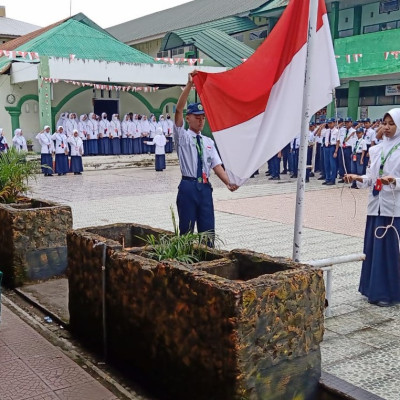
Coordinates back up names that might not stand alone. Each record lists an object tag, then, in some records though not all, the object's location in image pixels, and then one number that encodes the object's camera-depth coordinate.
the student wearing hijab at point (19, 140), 17.73
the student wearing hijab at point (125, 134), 21.25
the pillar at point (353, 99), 22.05
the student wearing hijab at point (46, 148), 16.64
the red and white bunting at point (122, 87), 19.33
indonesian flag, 3.71
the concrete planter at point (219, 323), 2.48
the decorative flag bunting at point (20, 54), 16.84
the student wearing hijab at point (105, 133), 20.73
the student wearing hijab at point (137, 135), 21.61
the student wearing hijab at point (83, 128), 20.07
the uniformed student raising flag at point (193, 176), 4.61
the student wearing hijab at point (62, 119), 20.07
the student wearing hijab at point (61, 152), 16.84
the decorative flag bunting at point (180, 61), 20.02
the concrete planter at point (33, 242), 5.02
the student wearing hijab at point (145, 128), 21.83
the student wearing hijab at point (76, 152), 16.98
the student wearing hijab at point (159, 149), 17.72
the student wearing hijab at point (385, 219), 4.49
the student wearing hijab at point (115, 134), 20.94
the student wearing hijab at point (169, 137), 22.67
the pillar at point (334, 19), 21.65
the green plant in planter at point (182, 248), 3.32
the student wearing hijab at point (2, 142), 17.72
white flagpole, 3.46
